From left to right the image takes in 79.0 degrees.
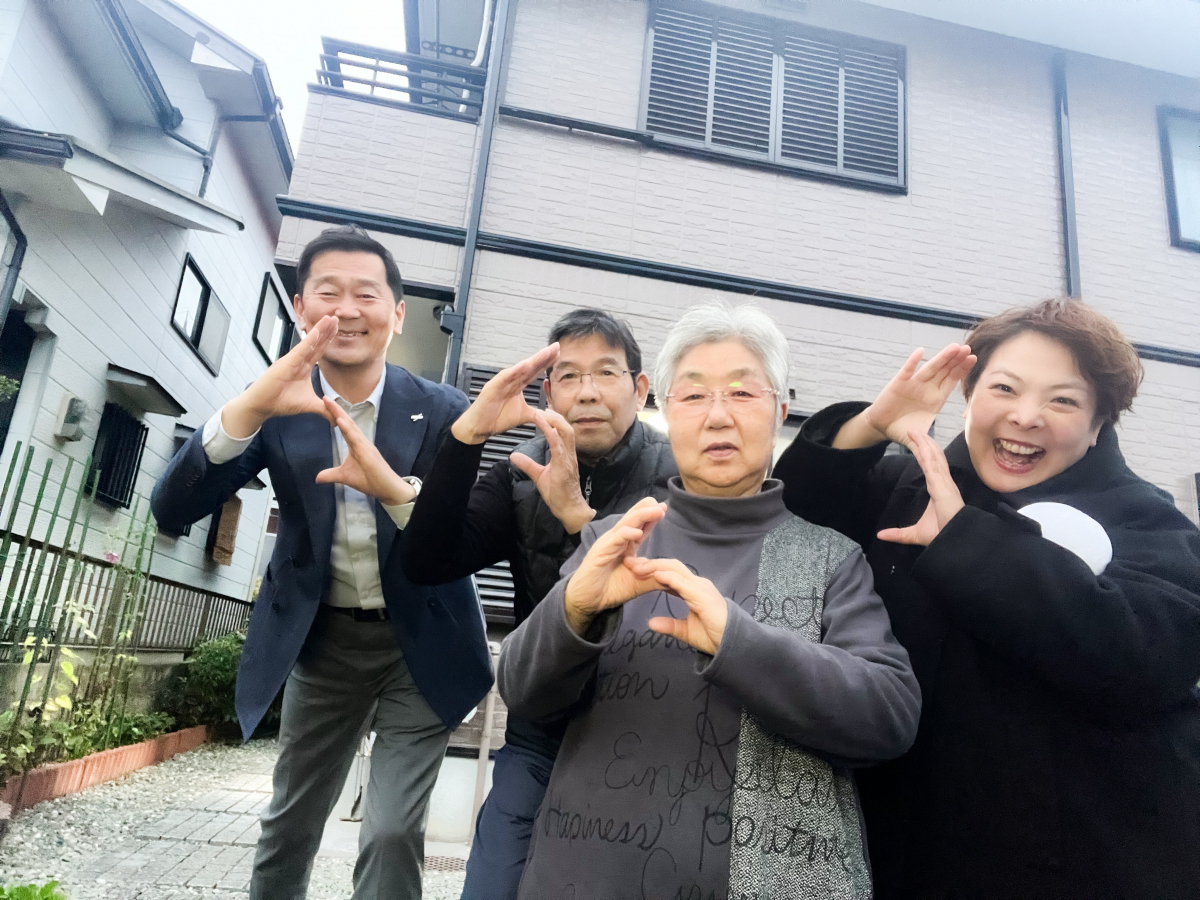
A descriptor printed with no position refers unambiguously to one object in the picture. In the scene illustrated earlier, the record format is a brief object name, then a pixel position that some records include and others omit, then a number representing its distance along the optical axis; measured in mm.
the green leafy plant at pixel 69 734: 3375
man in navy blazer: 1875
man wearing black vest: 1466
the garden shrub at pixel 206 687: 5898
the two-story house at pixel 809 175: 4562
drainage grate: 3289
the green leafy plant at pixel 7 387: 3375
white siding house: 3785
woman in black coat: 1024
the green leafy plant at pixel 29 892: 1670
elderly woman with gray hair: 915
